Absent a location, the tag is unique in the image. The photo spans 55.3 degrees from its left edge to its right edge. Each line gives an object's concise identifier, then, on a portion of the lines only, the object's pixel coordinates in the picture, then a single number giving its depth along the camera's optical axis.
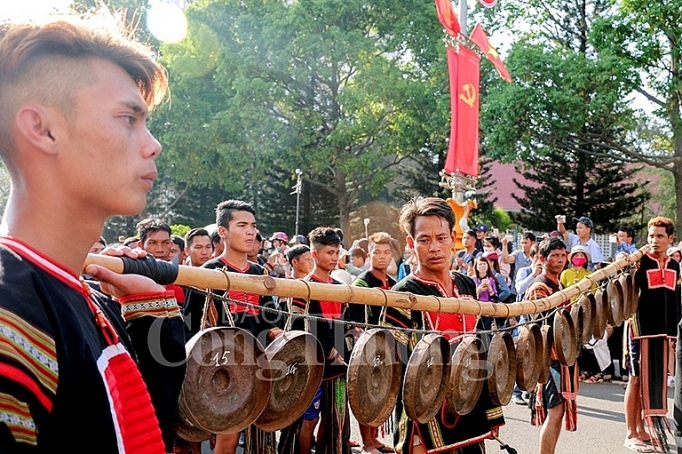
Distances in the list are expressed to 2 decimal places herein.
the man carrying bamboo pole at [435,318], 3.20
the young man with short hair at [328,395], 4.86
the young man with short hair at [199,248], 5.73
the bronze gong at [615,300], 5.40
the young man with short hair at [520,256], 10.13
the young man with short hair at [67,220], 0.98
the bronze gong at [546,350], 4.05
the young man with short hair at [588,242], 9.17
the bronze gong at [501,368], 3.41
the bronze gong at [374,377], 2.70
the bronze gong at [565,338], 4.23
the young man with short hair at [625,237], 9.48
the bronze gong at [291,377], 2.43
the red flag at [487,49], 11.80
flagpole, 11.79
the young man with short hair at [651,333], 5.73
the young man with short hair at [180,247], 6.82
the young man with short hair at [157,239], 5.22
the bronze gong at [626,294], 5.65
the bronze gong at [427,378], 2.88
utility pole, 20.91
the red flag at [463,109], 10.84
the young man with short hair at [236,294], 4.21
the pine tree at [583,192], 24.78
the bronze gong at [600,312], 5.05
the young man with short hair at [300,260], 6.06
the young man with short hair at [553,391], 4.77
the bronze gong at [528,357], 3.76
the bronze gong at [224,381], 2.11
